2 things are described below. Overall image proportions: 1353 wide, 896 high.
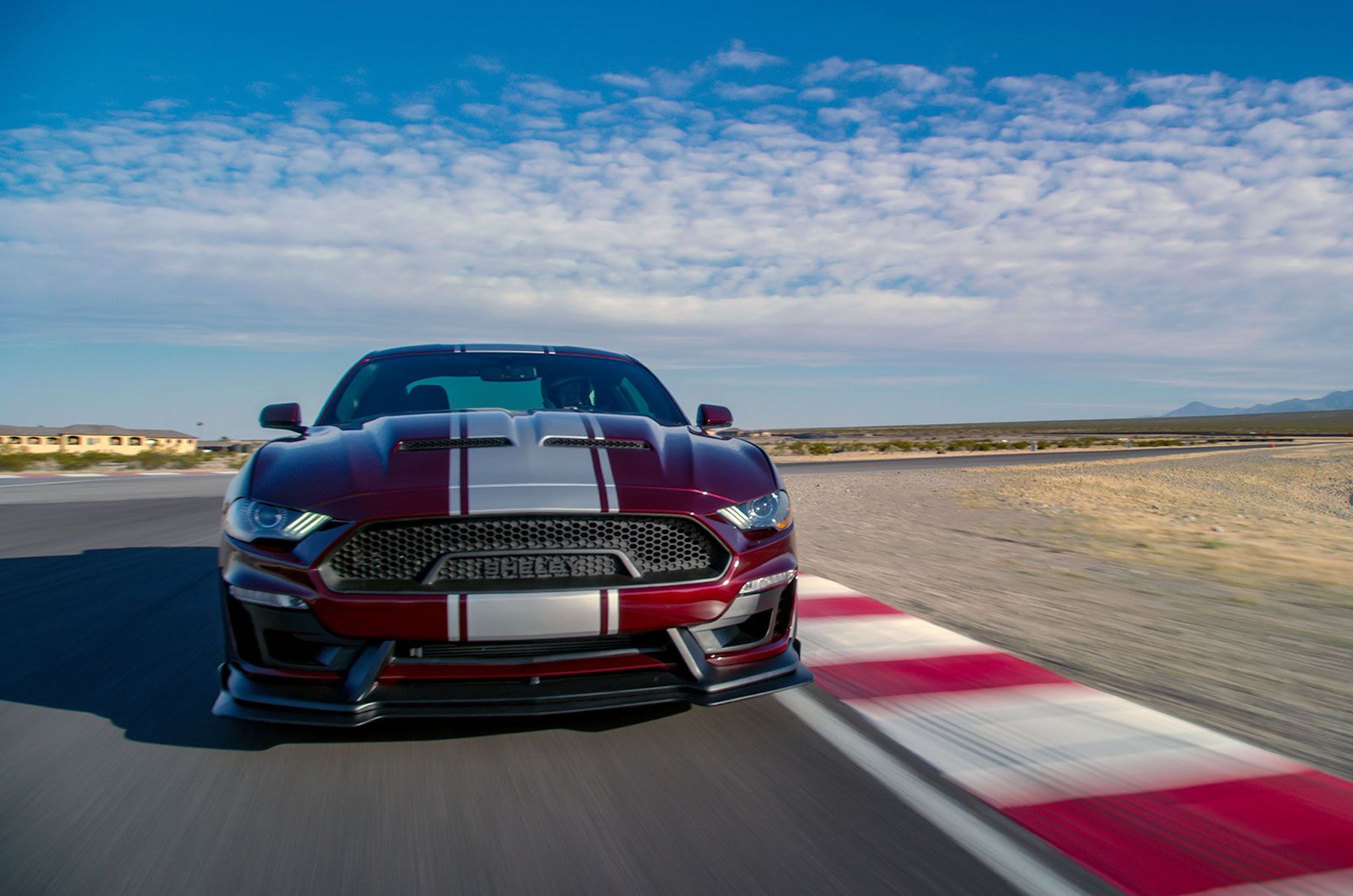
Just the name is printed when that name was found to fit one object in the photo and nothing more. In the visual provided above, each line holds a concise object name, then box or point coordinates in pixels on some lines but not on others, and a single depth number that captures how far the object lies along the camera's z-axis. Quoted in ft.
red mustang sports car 9.36
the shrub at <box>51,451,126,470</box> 106.01
